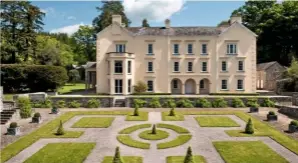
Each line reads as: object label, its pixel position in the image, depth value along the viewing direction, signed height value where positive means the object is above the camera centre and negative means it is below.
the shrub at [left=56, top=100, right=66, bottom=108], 24.59 -2.55
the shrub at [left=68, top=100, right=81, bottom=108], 24.53 -2.55
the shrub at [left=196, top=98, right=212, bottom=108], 24.36 -2.39
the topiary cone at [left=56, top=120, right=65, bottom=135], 14.93 -3.55
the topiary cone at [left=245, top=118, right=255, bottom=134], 14.90 -3.33
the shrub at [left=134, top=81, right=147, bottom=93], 32.52 -0.76
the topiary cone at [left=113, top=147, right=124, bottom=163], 9.14 -3.41
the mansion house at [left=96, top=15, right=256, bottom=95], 33.26 +4.52
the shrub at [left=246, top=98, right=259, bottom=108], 24.21 -2.27
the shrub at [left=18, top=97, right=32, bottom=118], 19.46 -2.33
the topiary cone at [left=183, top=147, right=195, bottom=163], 9.17 -3.40
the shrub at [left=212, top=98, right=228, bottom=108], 24.38 -2.39
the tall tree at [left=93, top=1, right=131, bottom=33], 53.85 +20.13
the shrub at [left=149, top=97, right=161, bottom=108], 24.45 -2.40
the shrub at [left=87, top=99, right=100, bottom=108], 24.55 -2.53
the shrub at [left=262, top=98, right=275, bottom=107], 24.31 -2.38
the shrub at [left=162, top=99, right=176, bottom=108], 24.42 -2.52
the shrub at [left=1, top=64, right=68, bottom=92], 31.05 +0.97
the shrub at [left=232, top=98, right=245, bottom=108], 24.42 -2.39
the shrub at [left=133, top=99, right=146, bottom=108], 24.53 -2.30
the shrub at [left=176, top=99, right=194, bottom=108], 24.38 -2.51
